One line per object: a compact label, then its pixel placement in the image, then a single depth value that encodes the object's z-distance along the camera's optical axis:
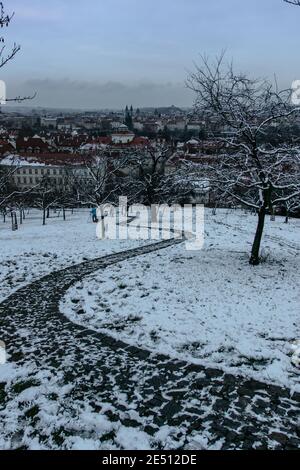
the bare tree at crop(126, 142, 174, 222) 33.47
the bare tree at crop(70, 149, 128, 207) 30.00
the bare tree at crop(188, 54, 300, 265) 14.02
